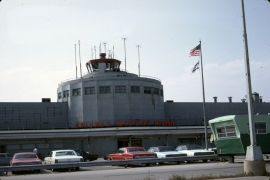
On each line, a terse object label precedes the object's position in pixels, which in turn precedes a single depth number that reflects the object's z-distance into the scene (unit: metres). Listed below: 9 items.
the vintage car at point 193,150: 28.21
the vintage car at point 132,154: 25.89
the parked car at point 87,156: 34.22
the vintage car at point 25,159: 23.13
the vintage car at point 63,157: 23.84
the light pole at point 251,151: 15.81
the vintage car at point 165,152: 27.34
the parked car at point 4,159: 30.22
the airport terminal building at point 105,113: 47.47
